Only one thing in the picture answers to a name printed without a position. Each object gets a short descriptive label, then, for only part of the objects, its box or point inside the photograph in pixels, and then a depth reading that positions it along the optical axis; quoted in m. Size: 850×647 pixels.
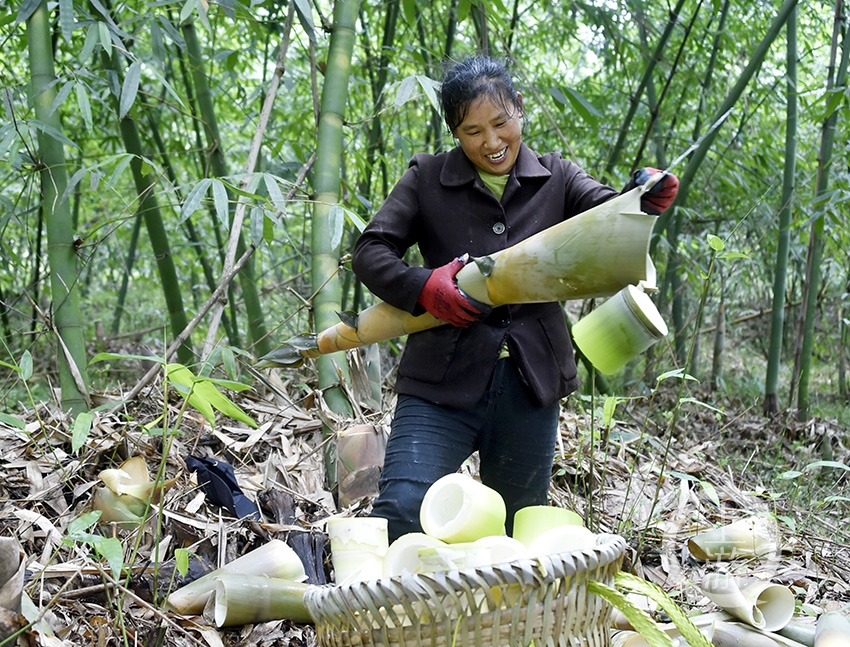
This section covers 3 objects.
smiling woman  1.77
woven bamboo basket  1.25
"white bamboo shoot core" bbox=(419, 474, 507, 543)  1.47
